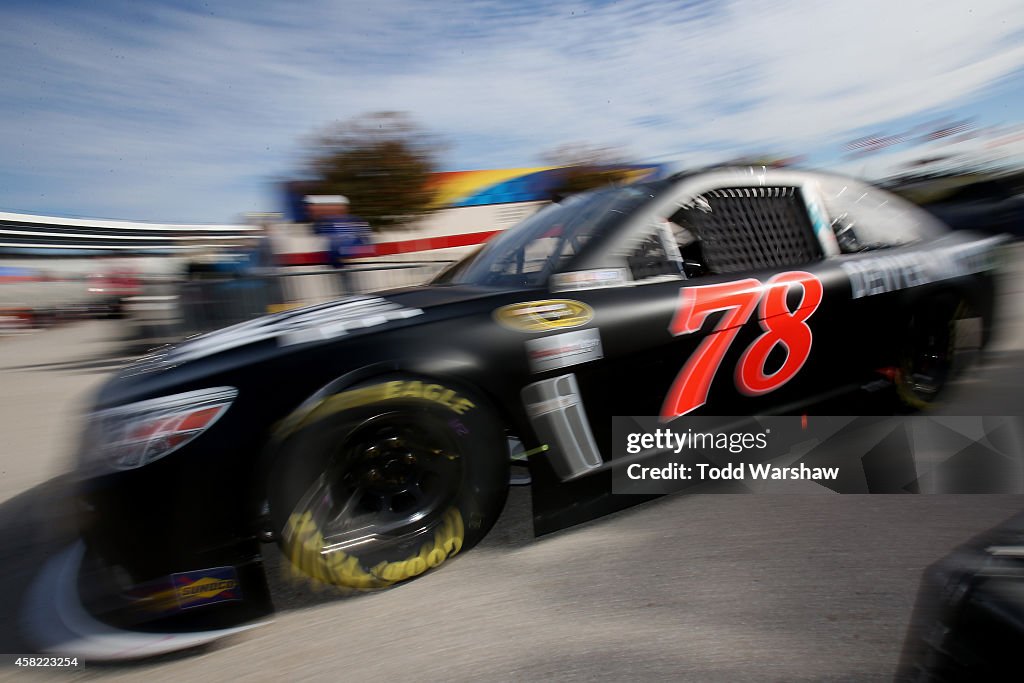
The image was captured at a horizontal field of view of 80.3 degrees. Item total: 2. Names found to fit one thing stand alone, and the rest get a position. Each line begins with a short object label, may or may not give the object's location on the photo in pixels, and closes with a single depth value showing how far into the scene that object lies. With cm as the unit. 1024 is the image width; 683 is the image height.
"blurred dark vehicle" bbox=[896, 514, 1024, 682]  82
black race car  171
